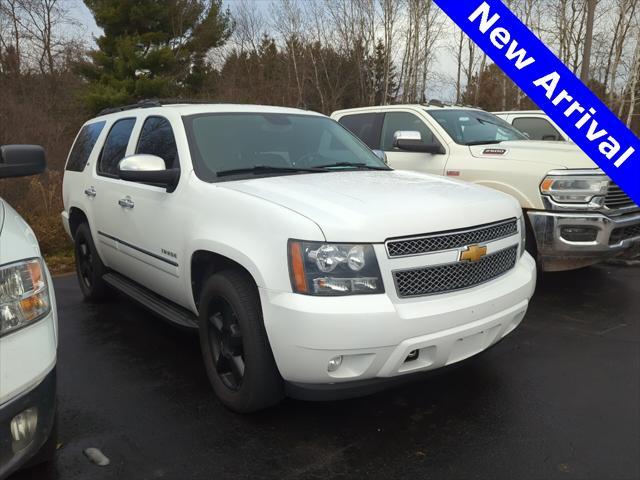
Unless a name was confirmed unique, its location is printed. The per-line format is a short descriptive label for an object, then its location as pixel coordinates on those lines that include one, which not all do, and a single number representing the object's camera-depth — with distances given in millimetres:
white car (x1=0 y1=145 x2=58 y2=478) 1815
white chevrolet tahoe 2477
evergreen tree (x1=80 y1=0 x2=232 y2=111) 24172
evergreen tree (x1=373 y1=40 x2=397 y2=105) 32344
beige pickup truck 4750
